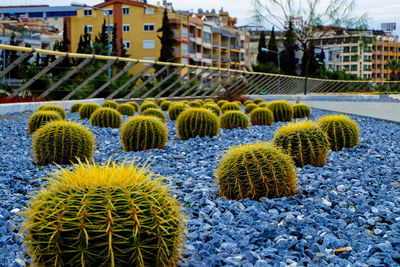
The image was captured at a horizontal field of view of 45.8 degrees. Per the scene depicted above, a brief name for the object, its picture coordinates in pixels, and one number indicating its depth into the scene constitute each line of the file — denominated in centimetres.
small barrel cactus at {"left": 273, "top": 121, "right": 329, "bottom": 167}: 578
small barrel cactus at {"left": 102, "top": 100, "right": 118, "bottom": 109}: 1441
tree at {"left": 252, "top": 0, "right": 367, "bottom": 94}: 3108
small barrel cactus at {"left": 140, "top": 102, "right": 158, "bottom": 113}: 1460
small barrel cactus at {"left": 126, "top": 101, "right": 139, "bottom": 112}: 1631
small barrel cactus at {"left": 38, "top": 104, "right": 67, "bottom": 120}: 1103
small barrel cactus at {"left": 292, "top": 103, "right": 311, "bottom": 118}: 1401
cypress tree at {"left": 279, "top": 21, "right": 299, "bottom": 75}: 7575
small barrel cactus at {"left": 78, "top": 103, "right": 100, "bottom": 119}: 1266
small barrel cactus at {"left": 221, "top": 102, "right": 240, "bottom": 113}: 1533
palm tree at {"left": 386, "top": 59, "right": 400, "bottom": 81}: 10450
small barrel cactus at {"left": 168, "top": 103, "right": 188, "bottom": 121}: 1298
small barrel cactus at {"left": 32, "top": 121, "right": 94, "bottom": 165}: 608
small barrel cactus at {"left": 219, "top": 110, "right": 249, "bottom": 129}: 1058
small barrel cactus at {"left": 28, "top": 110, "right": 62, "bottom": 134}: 881
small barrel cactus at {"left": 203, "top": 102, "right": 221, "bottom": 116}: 1352
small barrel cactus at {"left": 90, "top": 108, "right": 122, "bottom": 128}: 1046
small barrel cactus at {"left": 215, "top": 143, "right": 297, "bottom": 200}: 423
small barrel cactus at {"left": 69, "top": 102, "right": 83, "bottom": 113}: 1477
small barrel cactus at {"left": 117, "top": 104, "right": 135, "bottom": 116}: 1382
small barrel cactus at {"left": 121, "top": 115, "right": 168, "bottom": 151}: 732
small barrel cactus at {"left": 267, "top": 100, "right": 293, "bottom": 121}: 1303
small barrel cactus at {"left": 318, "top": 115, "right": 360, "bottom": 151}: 733
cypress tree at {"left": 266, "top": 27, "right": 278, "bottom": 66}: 7512
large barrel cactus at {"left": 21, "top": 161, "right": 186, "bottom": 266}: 236
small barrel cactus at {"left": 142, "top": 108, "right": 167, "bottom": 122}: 1127
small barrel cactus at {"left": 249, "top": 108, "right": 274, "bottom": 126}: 1166
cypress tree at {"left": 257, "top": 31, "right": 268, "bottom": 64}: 7662
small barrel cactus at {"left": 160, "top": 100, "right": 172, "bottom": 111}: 1750
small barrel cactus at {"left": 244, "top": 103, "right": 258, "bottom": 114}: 1544
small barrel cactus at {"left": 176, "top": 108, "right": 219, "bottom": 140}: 877
